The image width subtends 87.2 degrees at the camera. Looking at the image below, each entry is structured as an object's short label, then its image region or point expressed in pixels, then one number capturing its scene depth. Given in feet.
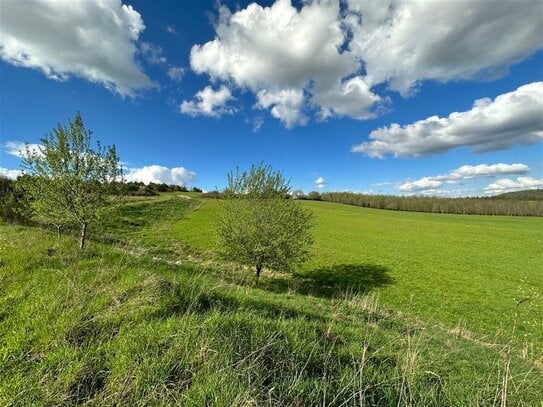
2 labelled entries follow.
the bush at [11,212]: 68.18
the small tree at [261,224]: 62.08
